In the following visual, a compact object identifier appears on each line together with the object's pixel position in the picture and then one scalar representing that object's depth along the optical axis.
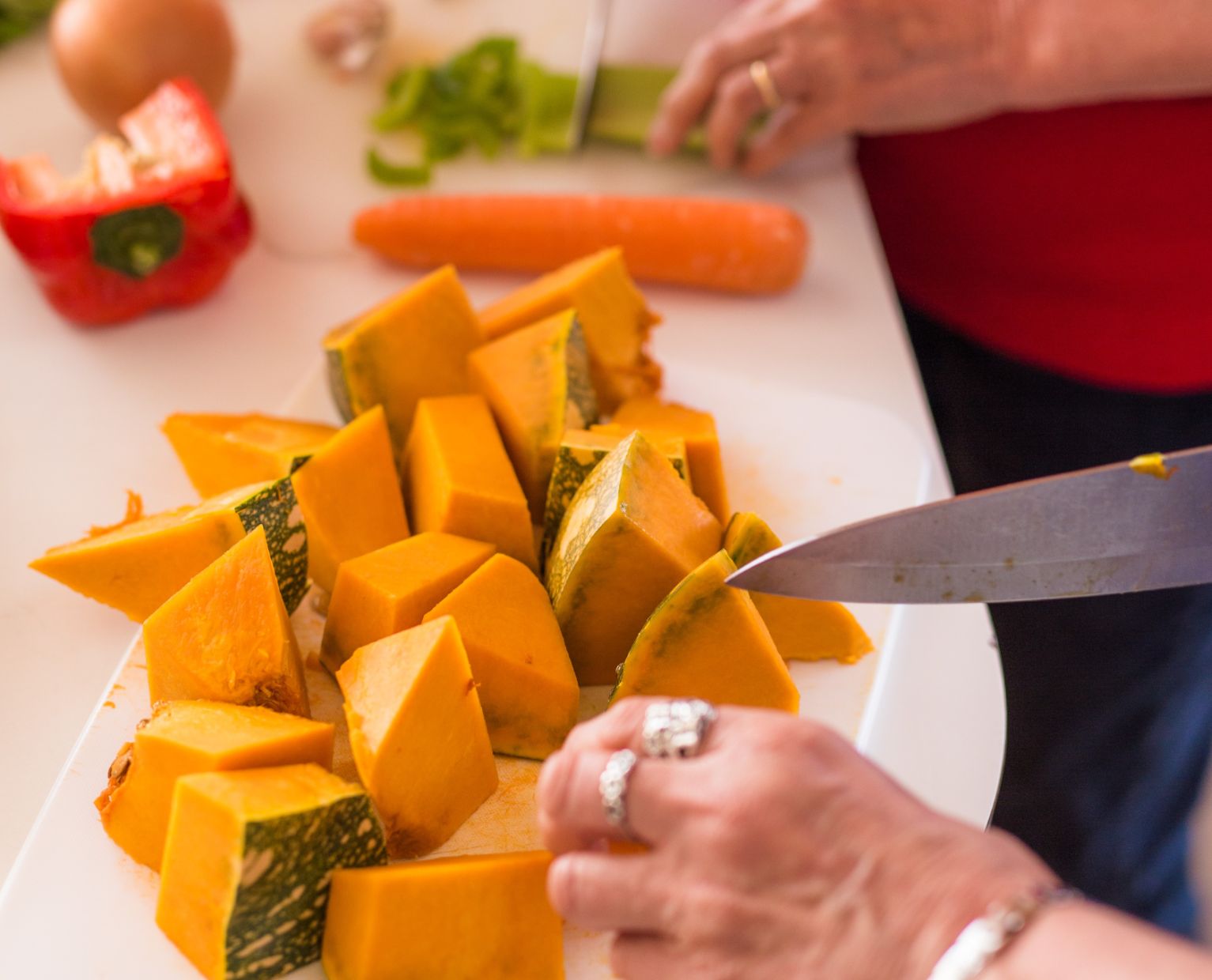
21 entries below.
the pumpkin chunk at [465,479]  0.65
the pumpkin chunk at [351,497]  0.66
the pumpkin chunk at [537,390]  0.68
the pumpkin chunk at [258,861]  0.56
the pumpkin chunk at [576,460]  0.65
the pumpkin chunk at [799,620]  0.64
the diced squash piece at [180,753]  0.58
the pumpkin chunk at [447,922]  0.57
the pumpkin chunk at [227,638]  0.61
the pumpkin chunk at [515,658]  0.62
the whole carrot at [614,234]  0.78
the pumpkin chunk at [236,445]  0.68
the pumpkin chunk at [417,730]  0.59
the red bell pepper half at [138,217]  0.74
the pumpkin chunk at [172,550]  0.64
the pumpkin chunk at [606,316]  0.71
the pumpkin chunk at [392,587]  0.62
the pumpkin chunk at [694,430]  0.68
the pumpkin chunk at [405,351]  0.69
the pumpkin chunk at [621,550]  0.62
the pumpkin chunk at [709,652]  0.61
